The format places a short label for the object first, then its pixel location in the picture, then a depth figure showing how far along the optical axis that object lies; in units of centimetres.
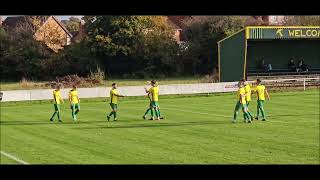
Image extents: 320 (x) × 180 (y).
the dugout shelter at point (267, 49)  4656
